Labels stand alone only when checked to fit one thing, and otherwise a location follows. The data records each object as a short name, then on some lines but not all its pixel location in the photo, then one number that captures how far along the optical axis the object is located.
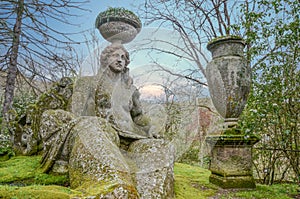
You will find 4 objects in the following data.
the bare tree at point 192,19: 6.24
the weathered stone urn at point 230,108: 2.99
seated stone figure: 1.44
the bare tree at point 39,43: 4.37
